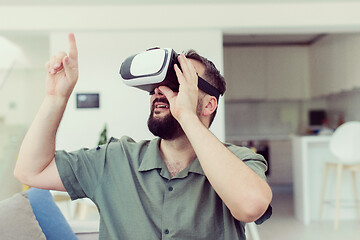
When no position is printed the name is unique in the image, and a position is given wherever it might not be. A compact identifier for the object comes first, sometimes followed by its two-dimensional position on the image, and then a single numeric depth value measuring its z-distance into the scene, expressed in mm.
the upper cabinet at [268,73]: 6895
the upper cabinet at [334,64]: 5102
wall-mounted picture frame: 3959
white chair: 3949
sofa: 1324
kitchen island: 4477
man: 1029
